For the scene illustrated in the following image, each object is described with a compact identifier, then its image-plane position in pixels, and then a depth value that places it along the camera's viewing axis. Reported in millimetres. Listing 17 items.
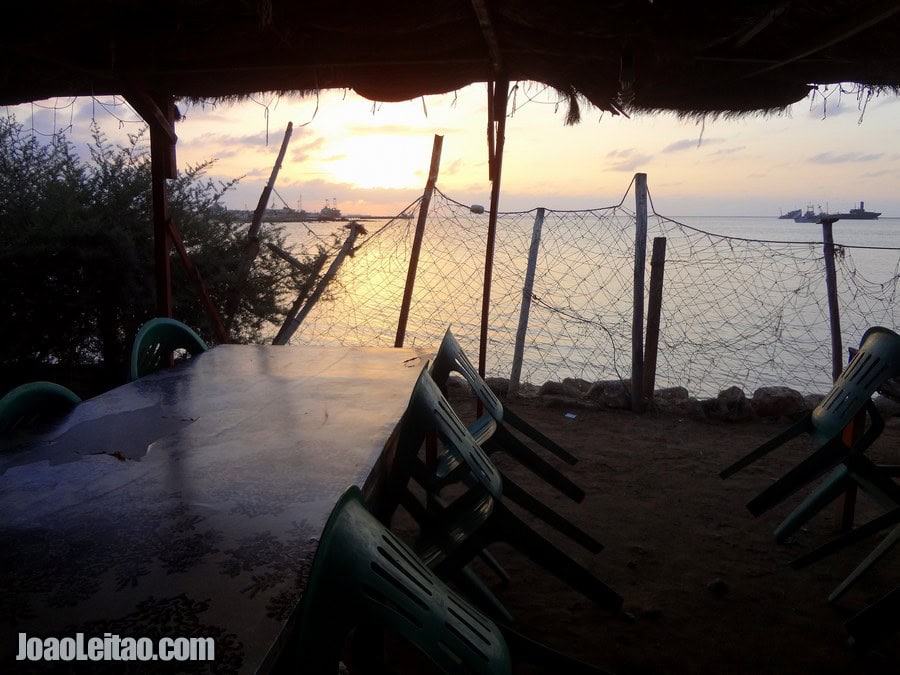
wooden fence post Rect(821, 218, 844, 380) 5000
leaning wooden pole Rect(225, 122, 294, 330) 5262
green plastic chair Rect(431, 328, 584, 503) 2455
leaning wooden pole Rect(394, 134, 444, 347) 4855
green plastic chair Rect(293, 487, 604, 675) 786
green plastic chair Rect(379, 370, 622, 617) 1696
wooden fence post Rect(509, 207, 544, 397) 5562
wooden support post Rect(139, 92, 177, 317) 4277
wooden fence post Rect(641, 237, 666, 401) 5051
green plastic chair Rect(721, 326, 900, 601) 2443
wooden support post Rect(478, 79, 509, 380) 4082
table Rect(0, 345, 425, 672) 853
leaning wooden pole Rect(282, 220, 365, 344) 5000
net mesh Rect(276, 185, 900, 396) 5363
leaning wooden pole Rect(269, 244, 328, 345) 5070
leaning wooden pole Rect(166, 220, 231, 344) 4379
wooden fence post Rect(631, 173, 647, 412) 5168
